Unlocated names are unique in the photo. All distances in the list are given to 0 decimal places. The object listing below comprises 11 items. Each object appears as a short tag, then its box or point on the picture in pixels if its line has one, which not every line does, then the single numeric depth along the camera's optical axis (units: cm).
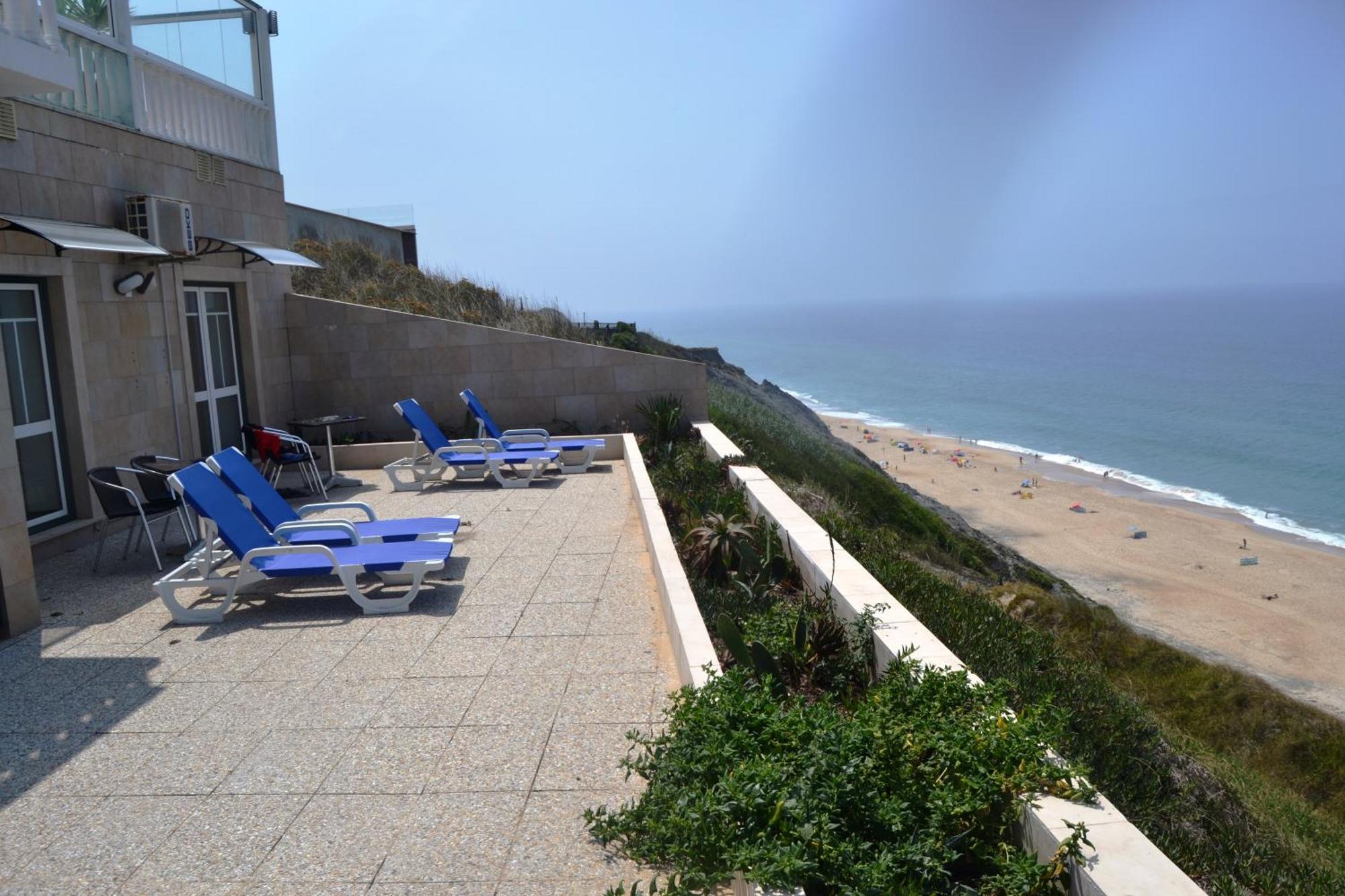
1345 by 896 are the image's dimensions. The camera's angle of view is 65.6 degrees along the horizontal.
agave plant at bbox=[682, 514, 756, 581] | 722
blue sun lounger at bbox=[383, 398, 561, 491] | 1109
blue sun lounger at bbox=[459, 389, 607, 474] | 1188
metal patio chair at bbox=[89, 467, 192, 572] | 789
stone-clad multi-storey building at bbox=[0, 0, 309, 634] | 803
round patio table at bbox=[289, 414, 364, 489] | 1153
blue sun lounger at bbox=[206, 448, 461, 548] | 731
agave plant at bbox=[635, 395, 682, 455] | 1307
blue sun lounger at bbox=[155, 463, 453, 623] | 657
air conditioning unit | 952
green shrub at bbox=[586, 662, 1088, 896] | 306
